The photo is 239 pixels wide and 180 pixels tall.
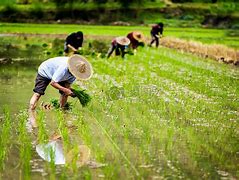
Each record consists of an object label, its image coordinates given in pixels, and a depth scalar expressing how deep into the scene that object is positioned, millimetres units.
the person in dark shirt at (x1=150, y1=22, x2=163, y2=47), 30198
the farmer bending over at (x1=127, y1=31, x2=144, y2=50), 24142
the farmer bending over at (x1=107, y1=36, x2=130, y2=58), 21934
